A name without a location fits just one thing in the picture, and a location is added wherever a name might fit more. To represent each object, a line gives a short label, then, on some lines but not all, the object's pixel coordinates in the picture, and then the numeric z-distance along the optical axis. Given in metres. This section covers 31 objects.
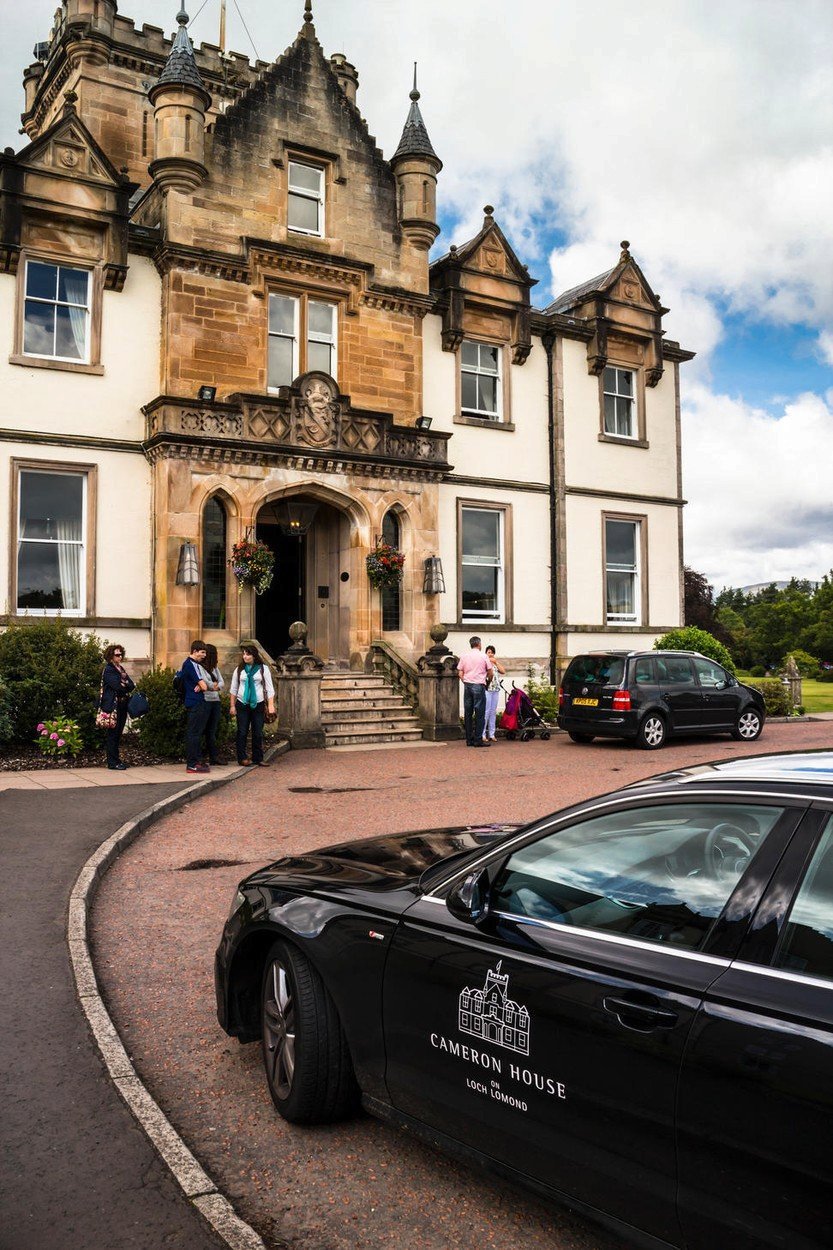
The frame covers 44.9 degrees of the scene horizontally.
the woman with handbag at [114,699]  13.41
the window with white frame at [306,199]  20.52
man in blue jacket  13.38
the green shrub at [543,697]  21.42
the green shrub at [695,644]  23.00
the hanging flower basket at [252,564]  18.27
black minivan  17.17
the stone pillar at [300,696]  16.69
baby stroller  19.45
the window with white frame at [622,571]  24.84
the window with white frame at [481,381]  22.81
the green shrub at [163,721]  14.43
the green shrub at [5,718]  14.12
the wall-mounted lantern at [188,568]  17.81
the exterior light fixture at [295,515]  20.31
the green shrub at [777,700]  24.30
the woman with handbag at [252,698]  14.07
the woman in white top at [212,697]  13.65
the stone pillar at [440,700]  18.36
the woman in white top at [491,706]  18.55
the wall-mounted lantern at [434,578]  20.67
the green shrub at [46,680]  14.70
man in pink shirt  17.83
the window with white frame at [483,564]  22.42
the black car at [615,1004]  2.40
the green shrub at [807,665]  64.04
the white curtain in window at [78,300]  18.30
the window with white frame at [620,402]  25.11
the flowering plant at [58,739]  14.22
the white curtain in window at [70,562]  18.11
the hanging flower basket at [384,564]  19.94
